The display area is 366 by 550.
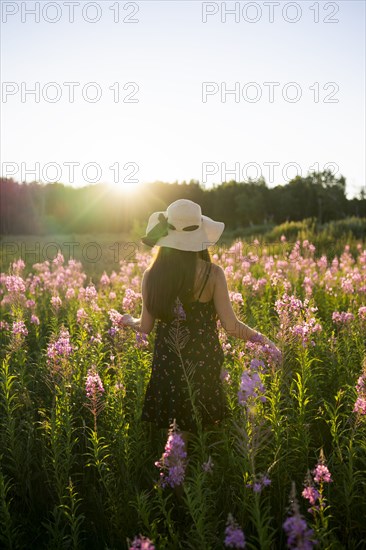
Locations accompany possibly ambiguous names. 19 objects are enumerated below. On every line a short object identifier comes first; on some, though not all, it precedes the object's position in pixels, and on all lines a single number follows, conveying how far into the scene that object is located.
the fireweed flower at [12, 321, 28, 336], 4.31
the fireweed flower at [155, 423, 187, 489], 2.40
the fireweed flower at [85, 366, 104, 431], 3.17
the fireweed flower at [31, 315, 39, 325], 5.80
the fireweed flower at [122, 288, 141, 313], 4.89
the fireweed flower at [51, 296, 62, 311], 6.02
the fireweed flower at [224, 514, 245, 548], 1.84
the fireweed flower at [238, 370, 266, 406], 2.47
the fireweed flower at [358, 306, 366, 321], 4.67
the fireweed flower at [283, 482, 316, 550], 1.71
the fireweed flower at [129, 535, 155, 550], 1.70
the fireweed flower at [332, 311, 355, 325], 4.77
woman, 3.42
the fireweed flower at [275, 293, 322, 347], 3.45
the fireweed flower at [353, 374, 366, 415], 2.94
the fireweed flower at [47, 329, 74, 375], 3.49
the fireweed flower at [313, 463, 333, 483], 2.32
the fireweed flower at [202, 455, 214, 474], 2.67
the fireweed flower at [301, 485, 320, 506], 2.20
